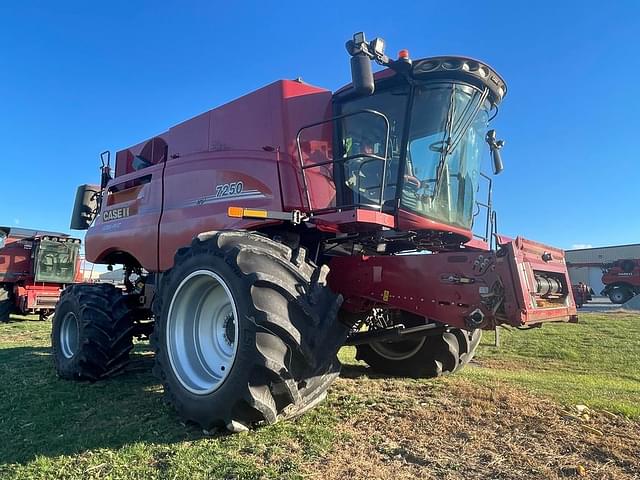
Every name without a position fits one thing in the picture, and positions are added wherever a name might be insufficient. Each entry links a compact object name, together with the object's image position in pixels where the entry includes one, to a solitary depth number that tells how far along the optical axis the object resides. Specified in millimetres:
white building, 50656
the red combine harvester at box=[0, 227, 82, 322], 17922
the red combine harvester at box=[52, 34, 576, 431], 3861
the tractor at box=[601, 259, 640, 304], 32219
